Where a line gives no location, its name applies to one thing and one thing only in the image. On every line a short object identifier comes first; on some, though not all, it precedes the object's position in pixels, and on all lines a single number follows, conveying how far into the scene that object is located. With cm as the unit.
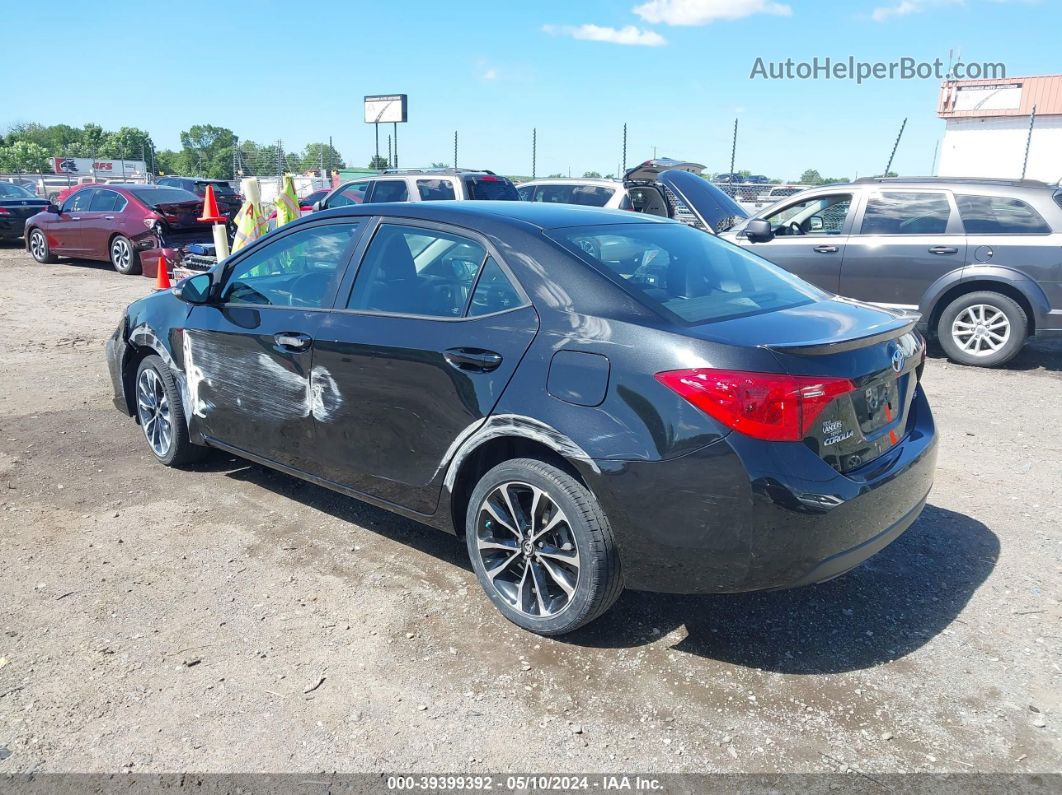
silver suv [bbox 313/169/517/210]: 1295
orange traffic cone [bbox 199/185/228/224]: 1183
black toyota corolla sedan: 284
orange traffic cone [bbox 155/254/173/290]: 960
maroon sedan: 1452
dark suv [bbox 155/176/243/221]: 1923
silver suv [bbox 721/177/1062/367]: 803
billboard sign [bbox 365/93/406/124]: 3697
